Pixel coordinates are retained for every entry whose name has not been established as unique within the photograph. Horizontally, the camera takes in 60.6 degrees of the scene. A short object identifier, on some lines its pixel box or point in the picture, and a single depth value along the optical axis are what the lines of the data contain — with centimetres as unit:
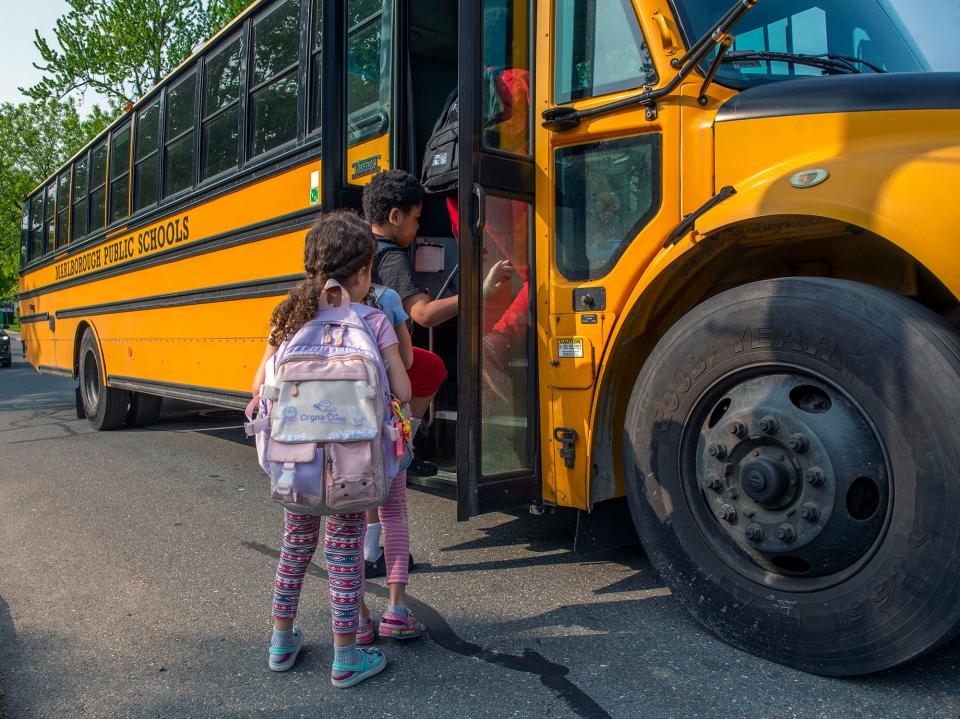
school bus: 211
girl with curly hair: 239
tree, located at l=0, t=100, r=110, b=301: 2584
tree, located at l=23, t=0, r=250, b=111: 2317
